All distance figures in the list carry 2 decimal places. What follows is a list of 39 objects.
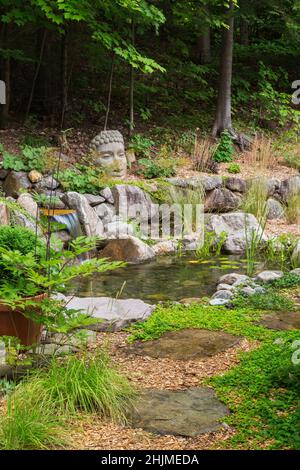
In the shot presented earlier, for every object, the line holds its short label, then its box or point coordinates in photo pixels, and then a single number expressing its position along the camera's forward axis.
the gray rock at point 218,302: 4.63
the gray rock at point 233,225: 7.60
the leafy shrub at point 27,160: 8.16
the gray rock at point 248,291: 4.89
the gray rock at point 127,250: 6.98
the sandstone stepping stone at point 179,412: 2.47
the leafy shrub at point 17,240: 3.55
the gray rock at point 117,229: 7.50
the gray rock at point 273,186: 9.95
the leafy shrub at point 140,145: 10.13
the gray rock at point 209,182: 9.17
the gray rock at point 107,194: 8.31
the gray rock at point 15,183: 7.95
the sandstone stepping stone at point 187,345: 3.43
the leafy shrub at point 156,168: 9.41
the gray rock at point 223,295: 4.83
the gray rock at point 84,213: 7.46
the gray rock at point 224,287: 5.17
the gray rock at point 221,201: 9.34
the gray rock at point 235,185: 9.62
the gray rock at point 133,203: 8.34
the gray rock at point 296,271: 5.58
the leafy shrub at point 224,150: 10.84
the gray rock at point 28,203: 7.28
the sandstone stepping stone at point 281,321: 3.97
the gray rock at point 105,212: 8.04
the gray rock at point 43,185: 8.03
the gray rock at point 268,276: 5.38
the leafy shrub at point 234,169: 10.24
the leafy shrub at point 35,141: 9.16
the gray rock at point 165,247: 7.51
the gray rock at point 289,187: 10.04
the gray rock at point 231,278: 5.55
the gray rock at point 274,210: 9.46
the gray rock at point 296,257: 6.23
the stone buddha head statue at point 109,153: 8.86
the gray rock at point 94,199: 8.08
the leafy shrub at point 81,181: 8.20
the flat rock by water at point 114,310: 3.95
